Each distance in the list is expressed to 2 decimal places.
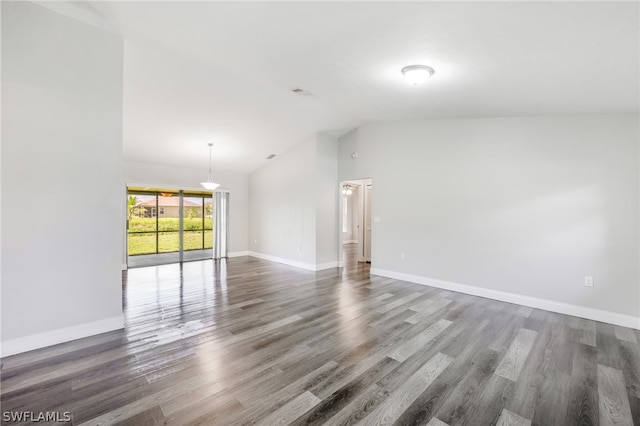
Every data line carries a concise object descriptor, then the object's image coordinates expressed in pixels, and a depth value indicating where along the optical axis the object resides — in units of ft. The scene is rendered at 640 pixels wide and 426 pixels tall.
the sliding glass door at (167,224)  25.13
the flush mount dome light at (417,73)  9.46
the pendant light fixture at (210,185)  21.12
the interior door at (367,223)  24.06
